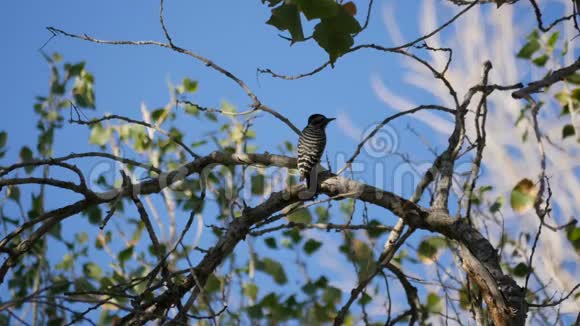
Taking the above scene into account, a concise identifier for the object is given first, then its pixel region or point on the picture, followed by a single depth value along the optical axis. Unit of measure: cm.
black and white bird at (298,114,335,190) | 987
